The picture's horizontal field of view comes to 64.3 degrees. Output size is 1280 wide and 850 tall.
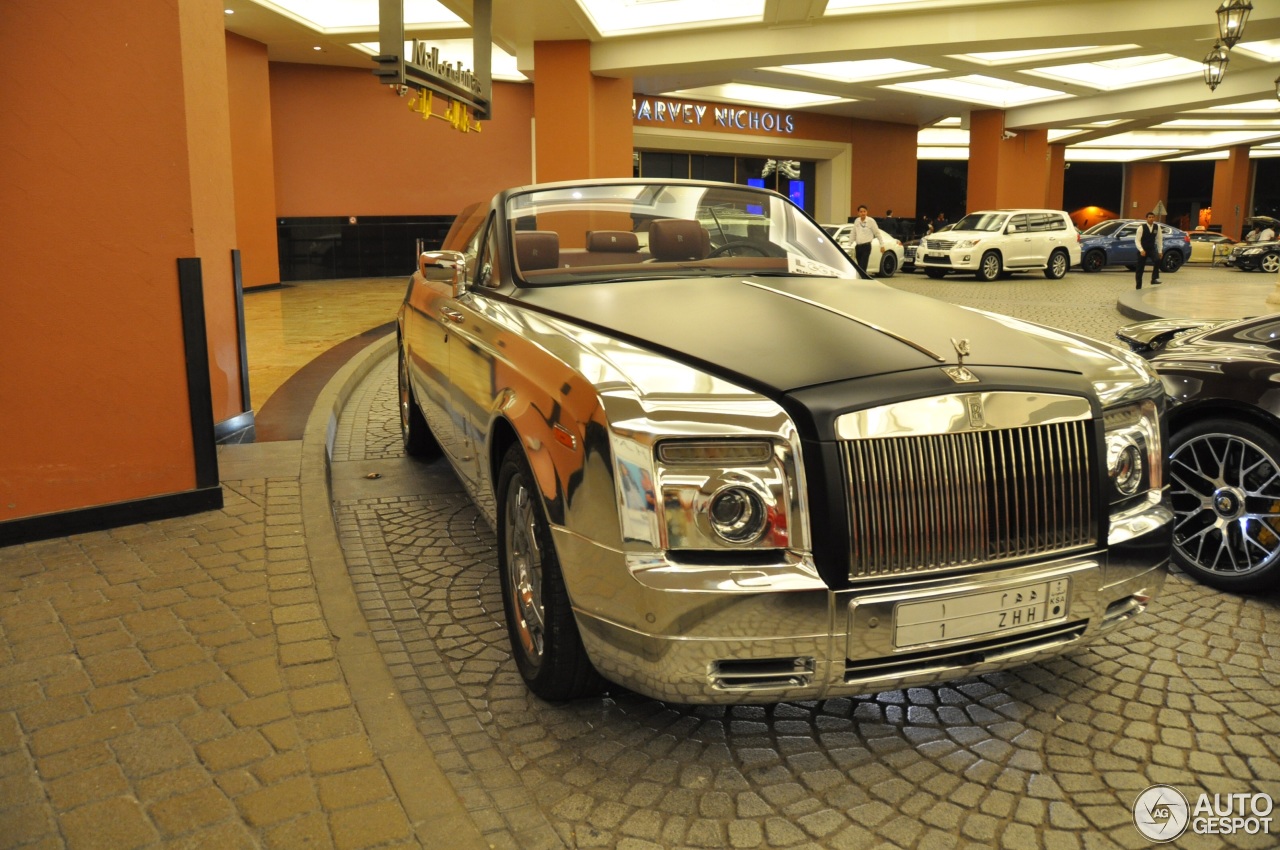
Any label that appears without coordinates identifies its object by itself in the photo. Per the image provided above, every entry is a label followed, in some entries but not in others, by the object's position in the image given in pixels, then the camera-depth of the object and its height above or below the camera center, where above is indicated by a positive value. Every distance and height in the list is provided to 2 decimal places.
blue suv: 28.77 -0.25
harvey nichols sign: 27.86 +3.45
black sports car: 4.03 -0.90
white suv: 23.73 -0.19
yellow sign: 13.17 +1.77
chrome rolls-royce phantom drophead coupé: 2.55 -0.68
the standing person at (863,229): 21.62 +0.19
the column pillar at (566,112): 18.95 +2.35
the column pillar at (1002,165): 29.77 +2.15
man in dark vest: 21.56 -0.14
